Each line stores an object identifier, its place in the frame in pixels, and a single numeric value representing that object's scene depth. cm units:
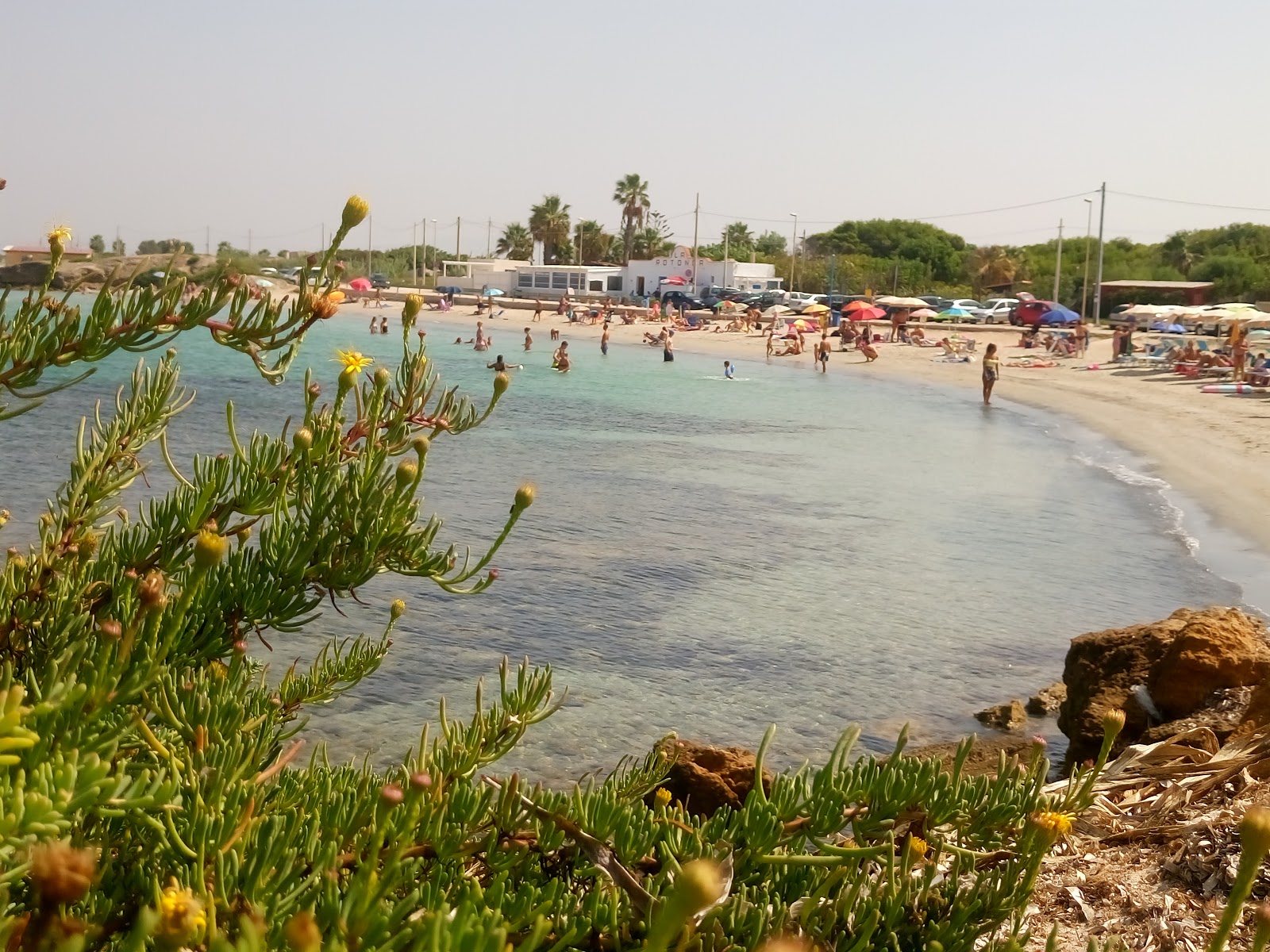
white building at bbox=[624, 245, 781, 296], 7688
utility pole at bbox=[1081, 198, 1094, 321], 5771
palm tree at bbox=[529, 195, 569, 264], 9738
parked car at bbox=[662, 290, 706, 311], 6981
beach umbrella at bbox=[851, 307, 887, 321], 5444
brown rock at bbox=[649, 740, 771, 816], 425
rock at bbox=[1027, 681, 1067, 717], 819
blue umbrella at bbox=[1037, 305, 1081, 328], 5066
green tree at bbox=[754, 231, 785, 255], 10581
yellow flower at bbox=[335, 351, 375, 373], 217
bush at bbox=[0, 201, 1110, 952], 121
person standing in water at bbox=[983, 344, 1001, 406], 3189
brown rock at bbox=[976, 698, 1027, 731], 793
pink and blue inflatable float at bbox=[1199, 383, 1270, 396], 2855
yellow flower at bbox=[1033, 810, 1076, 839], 154
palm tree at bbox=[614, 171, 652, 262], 9281
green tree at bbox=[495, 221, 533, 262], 10669
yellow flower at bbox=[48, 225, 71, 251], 204
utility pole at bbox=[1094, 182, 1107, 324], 5631
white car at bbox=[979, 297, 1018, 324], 5884
